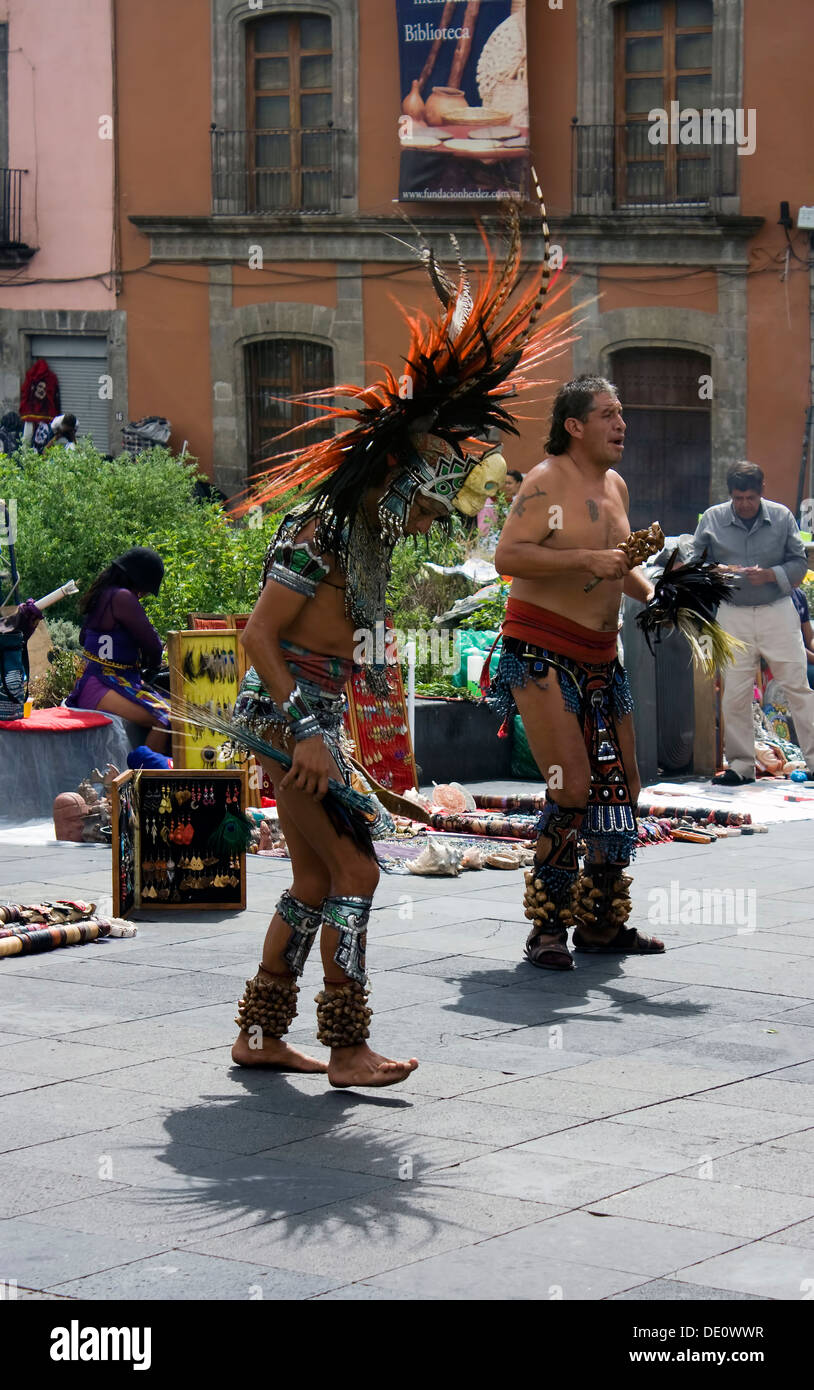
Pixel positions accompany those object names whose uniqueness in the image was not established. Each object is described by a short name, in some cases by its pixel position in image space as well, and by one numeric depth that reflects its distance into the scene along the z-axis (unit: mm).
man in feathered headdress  5332
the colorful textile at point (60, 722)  10219
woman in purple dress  10453
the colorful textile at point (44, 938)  7129
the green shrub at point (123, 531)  12406
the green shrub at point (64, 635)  13539
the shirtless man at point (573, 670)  7066
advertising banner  22672
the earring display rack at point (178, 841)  8086
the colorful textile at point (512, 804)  10727
